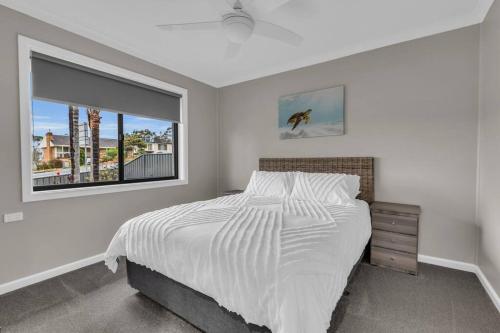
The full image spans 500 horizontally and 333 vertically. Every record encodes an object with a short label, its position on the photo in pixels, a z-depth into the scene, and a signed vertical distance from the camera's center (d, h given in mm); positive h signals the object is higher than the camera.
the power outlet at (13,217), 2093 -512
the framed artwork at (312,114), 3121 +686
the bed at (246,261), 1134 -607
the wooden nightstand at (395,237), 2340 -813
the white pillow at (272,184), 2992 -312
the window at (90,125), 2283 +468
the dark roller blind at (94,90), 2314 +869
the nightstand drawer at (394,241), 2342 -853
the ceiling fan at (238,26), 1889 +1146
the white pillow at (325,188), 2535 -323
